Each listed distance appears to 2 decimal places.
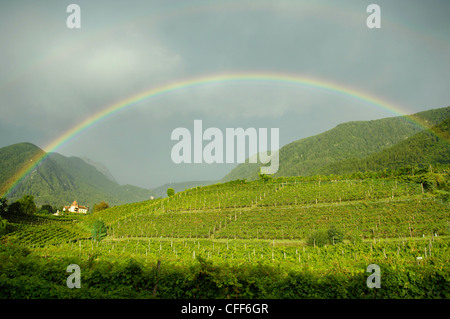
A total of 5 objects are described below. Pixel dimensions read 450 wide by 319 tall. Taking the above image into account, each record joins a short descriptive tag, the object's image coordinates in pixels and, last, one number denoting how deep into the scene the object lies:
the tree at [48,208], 109.01
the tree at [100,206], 94.01
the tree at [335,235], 24.05
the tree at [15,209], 64.25
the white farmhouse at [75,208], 123.65
